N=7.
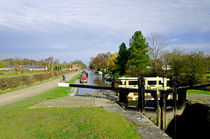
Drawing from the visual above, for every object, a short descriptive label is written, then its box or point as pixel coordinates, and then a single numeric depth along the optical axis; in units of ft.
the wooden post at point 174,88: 21.26
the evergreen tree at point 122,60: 123.29
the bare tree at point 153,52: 105.83
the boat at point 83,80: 71.64
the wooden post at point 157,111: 19.92
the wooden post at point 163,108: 20.30
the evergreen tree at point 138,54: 95.08
